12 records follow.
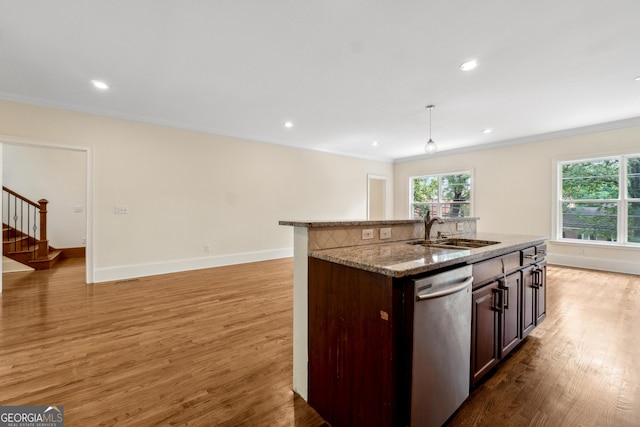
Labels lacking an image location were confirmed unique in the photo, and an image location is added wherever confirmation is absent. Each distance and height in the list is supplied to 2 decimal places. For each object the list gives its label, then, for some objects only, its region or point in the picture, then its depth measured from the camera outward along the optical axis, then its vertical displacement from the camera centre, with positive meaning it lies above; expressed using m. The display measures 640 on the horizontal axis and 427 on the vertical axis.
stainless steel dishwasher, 1.20 -0.65
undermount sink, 2.13 -0.25
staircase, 4.95 -0.47
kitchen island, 1.16 -0.56
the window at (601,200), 4.64 +0.27
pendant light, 3.99 +1.00
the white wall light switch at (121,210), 4.24 +0.00
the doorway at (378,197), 8.35 +0.48
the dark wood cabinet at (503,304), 1.63 -0.64
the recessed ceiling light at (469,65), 2.75 +1.55
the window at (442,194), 6.84 +0.51
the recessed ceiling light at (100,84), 3.20 +1.52
